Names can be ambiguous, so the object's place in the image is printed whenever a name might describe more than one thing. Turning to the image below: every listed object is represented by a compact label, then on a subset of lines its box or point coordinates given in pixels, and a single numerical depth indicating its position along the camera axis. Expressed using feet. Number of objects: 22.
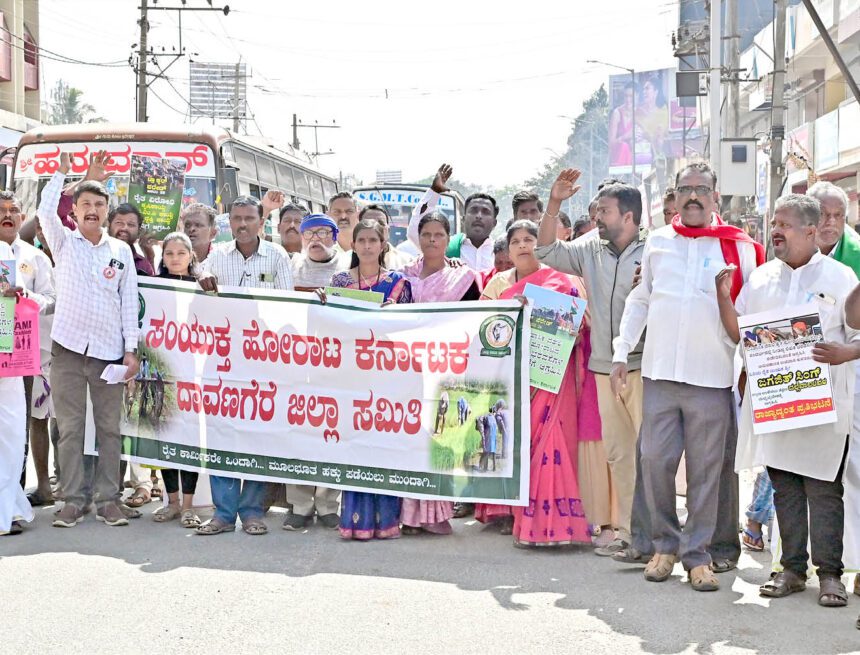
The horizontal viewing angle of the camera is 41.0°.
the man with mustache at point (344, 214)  32.40
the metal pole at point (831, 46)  37.36
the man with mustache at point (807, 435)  17.76
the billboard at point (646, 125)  285.43
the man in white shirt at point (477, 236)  29.66
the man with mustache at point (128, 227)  24.81
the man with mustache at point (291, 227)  31.32
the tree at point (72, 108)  198.90
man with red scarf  18.93
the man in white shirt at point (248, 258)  24.50
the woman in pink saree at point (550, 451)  21.39
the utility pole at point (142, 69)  94.89
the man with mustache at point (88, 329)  23.03
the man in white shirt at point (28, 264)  23.95
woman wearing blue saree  22.17
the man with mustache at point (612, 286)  20.98
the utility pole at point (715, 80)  69.67
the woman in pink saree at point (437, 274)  23.34
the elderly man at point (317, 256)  26.66
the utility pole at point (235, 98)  173.39
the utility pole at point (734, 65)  82.12
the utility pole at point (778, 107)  74.90
